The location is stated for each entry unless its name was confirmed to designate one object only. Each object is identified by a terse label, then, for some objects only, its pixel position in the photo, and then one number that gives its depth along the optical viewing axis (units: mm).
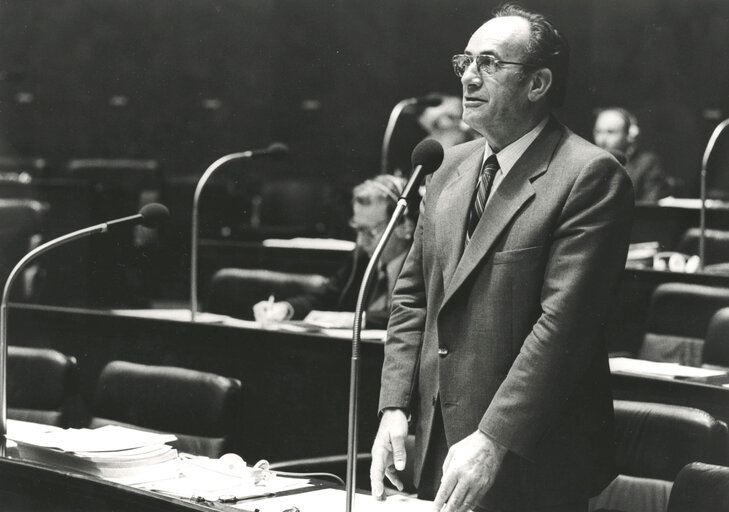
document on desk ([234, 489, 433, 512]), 3975
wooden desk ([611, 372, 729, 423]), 5320
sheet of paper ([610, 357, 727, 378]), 5715
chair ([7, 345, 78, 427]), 6258
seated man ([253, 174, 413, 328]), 8539
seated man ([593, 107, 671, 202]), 12664
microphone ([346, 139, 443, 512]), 3617
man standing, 3467
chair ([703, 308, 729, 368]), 6473
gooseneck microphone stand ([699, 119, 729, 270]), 10461
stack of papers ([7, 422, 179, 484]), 4484
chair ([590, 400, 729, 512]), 4453
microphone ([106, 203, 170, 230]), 5395
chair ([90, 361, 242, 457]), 5578
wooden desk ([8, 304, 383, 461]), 6711
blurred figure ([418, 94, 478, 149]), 11187
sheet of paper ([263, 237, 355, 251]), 11187
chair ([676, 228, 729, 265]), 10727
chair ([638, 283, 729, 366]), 7418
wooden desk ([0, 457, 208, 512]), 4109
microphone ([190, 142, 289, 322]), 8445
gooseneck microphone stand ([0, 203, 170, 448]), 5231
